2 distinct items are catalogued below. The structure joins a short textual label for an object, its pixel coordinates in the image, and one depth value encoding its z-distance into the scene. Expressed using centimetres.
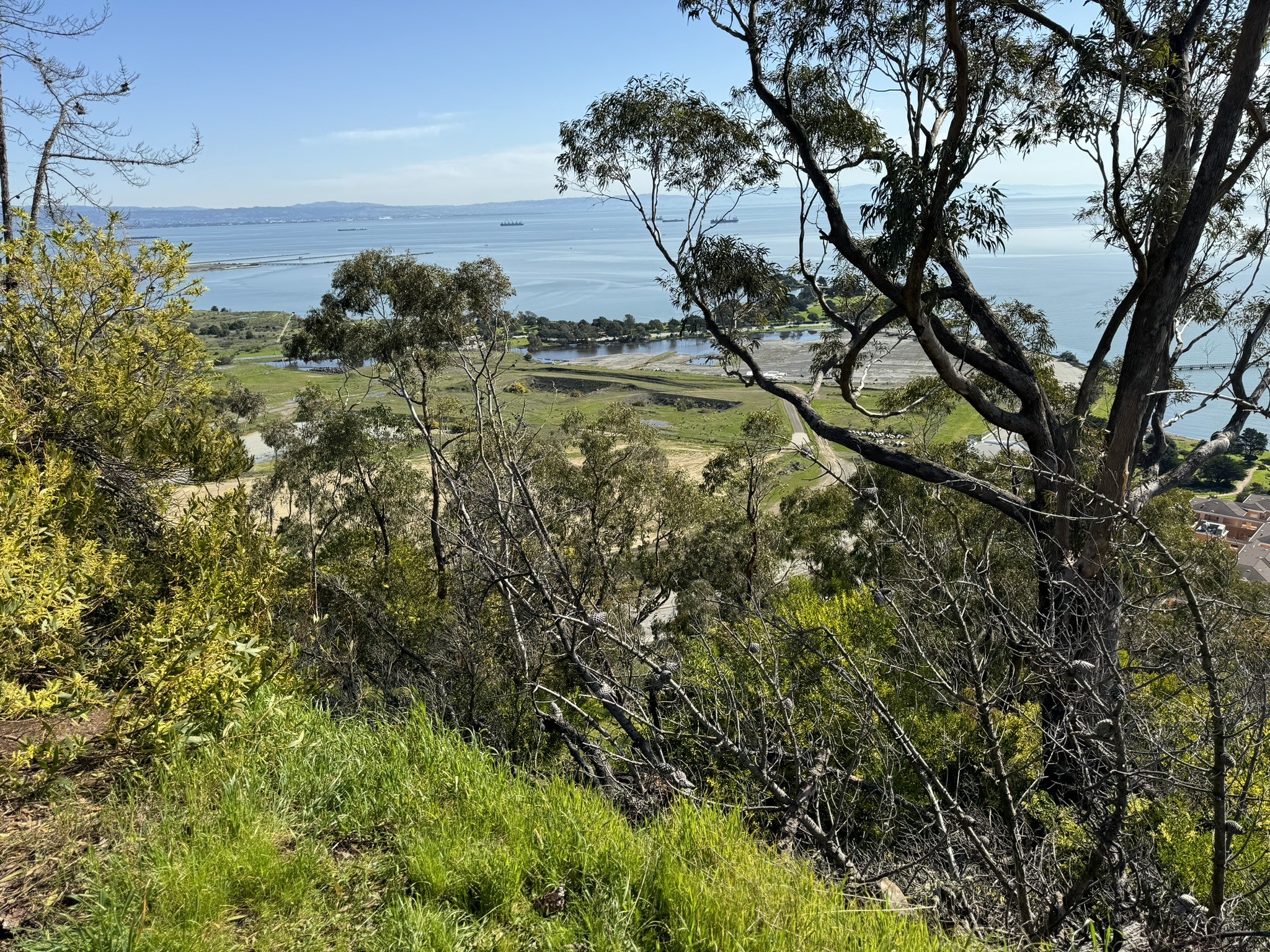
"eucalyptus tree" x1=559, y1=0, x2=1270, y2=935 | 674
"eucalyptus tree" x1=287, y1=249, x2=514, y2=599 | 1529
